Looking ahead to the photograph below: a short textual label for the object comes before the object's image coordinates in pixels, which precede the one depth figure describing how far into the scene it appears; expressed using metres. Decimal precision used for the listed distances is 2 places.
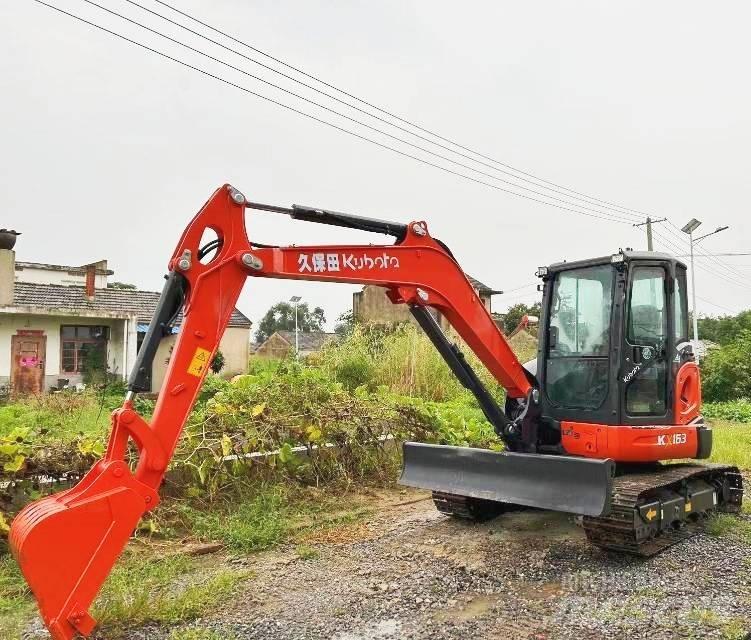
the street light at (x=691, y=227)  25.00
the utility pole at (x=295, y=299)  33.38
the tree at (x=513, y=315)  55.12
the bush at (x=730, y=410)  16.09
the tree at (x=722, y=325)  42.08
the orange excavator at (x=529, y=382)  3.97
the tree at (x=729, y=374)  20.64
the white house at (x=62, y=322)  20.94
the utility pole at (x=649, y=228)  23.70
